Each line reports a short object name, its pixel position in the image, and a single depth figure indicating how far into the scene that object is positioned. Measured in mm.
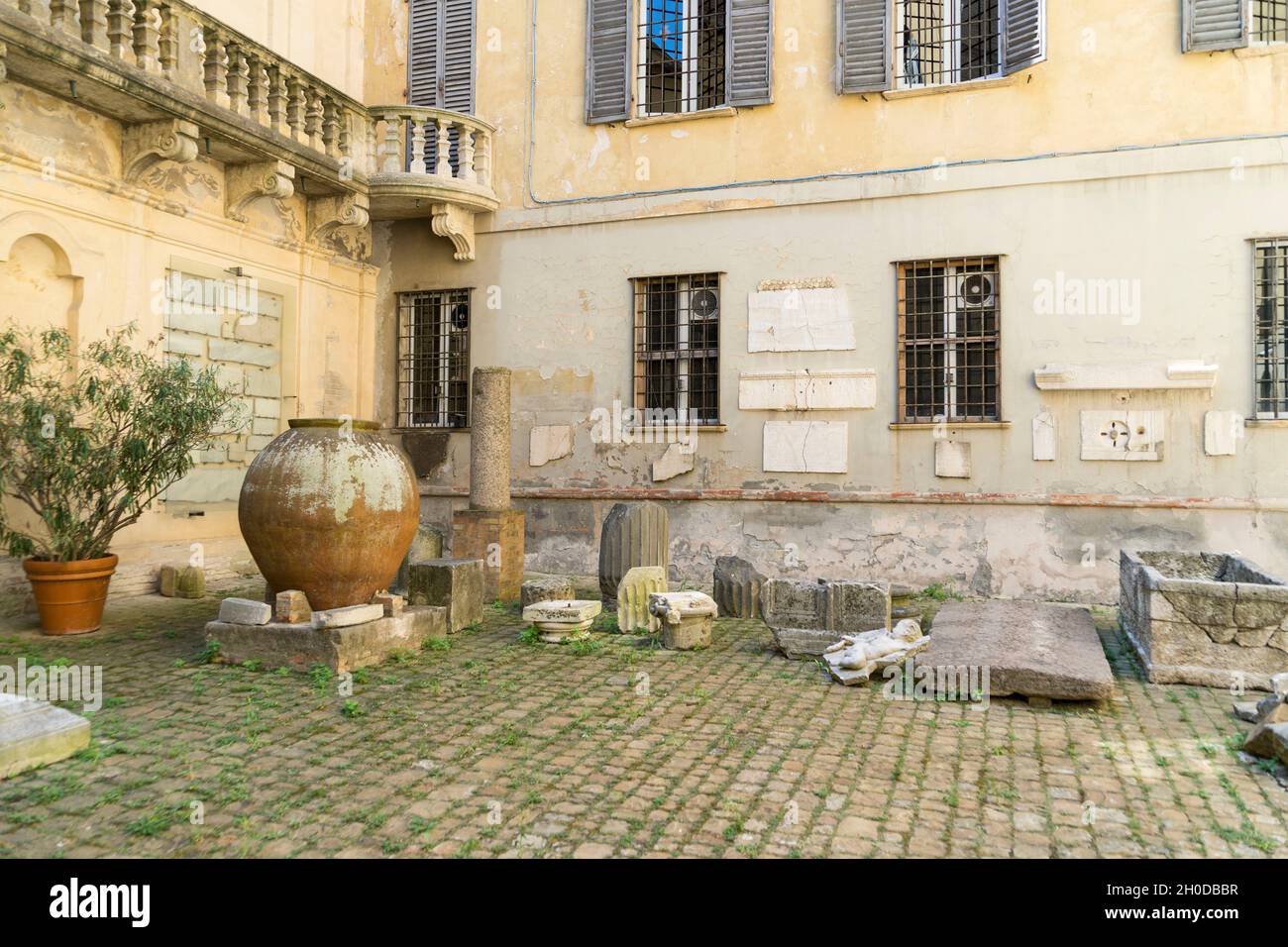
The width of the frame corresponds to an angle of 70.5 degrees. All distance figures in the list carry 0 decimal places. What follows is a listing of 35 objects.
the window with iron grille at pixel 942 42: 10297
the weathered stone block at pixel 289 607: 6414
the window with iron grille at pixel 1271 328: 9039
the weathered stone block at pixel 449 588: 7867
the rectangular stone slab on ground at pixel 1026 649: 5719
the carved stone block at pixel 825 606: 7398
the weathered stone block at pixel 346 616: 6305
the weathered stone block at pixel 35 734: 4277
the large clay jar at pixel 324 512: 6434
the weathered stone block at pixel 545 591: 8609
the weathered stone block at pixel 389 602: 6887
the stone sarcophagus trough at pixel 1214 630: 6062
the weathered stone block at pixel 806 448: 10375
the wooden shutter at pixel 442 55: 12281
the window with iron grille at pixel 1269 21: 9172
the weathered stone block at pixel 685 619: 7406
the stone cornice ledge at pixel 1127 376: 9078
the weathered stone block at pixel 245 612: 6398
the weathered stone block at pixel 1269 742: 4539
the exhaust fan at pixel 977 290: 10039
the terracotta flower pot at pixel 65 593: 7559
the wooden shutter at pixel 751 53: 10820
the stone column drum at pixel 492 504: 9742
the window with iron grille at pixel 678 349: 11172
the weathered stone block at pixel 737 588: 9086
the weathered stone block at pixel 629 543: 9281
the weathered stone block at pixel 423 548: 9539
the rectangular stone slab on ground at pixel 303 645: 6223
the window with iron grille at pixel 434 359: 12398
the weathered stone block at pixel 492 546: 9703
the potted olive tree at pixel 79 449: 7547
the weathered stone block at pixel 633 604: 8102
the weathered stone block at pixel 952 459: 9930
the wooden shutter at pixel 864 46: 10289
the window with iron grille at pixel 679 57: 11383
